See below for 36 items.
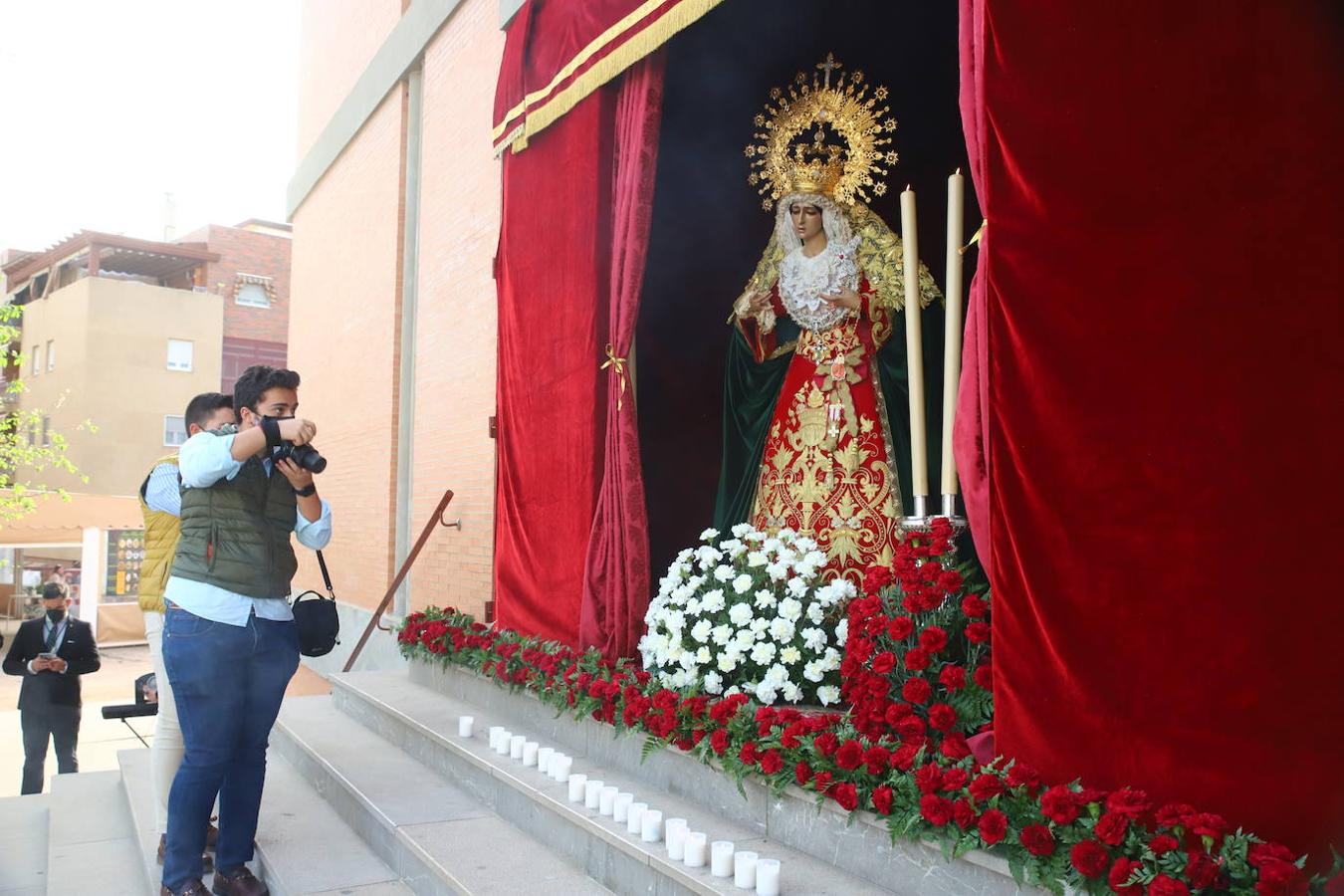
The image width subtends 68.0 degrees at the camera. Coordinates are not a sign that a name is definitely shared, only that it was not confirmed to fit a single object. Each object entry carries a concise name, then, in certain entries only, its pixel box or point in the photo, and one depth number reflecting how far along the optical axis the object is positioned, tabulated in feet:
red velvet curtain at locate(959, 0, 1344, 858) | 6.63
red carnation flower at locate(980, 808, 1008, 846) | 6.88
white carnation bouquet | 11.61
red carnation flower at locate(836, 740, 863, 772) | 8.38
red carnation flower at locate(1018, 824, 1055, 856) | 6.62
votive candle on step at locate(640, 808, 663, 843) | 9.50
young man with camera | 9.37
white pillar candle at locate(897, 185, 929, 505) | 9.92
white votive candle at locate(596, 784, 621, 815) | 10.34
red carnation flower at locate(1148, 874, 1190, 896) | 5.89
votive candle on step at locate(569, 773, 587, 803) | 10.86
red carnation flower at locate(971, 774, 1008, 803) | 7.15
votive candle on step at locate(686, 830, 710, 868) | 8.75
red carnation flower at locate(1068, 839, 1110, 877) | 6.30
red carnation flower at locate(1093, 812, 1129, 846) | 6.39
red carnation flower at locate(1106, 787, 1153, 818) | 6.50
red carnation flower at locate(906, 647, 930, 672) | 9.14
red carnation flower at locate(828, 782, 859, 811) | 8.27
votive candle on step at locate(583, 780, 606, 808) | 10.56
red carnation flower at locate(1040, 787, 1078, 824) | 6.64
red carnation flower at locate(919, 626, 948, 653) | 9.11
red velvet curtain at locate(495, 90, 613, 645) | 15.56
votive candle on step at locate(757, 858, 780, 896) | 7.87
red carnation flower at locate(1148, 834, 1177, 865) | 6.24
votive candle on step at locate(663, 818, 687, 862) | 8.97
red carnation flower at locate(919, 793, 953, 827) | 7.27
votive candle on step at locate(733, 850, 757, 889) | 8.16
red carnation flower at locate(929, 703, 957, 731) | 8.64
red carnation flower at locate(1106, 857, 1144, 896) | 6.21
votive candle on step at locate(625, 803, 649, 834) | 9.68
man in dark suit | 20.33
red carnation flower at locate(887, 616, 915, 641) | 9.25
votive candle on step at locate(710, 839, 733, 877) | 8.46
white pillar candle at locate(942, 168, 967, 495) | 9.43
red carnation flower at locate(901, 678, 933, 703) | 8.87
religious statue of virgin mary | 13.57
